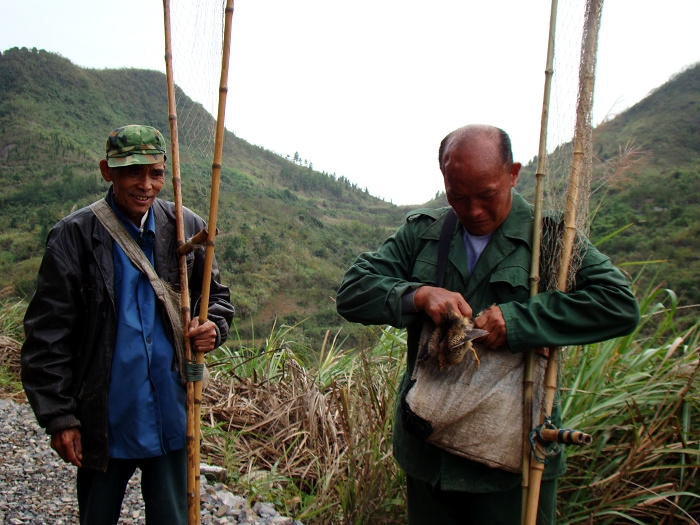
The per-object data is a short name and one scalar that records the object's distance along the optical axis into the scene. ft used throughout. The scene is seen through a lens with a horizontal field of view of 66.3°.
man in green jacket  4.86
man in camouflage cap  5.64
